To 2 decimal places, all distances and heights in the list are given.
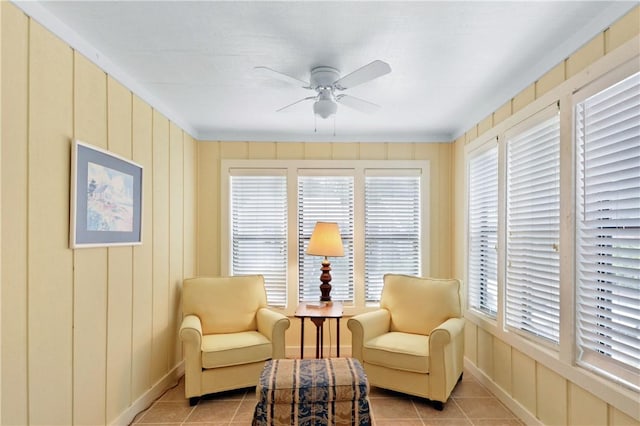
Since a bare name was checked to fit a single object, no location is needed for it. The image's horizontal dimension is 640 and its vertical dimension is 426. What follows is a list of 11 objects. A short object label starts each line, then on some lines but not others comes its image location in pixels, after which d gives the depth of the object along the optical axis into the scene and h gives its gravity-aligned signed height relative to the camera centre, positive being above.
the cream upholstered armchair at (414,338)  2.88 -1.08
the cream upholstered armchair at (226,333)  2.92 -1.06
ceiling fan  2.22 +0.83
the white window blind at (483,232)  3.18 -0.16
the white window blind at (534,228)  2.31 -0.09
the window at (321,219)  4.20 -0.08
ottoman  2.11 -1.07
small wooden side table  3.24 -0.89
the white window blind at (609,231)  1.73 -0.08
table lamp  3.63 -0.31
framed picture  2.07 +0.09
